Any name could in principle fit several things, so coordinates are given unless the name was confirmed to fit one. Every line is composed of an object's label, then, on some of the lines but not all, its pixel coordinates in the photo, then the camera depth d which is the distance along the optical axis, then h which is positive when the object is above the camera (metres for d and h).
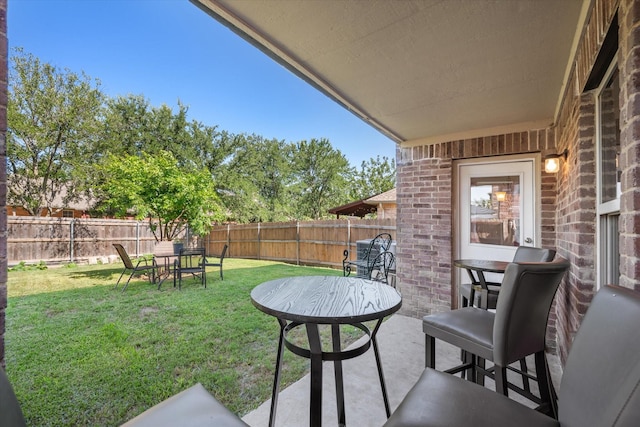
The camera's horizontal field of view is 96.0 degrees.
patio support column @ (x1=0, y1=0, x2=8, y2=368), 0.90 +0.18
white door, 3.30 +0.12
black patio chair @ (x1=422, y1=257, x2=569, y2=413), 1.41 -0.60
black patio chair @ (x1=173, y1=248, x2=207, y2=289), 5.61 -1.02
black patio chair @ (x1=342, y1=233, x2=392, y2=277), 5.47 -0.77
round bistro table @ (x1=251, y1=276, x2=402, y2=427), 1.28 -0.43
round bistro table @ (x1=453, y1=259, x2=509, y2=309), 2.45 -0.45
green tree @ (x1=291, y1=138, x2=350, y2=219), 19.22 +2.77
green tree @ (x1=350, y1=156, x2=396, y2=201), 20.45 +2.86
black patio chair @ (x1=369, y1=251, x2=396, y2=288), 5.12 -0.90
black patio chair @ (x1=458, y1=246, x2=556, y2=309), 2.32 -0.37
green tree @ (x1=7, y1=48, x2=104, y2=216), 9.51 +3.04
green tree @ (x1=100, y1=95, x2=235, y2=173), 12.10 +3.81
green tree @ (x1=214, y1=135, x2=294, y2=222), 14.30 +2.03
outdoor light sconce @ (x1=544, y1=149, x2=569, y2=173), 2.88 +0.56
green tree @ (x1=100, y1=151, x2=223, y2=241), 6.77 +0.56
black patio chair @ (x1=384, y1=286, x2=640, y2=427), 0.66 -0.46
